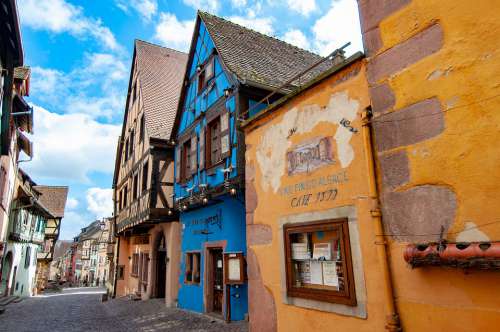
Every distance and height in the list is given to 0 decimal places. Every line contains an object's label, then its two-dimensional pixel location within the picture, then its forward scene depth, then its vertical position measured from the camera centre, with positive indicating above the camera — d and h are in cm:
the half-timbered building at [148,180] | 1209 +304
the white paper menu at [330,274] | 426 -34
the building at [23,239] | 1905 +115
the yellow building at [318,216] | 385 +43
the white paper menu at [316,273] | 448 -34
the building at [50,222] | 2988 +306
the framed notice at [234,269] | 777 -43
